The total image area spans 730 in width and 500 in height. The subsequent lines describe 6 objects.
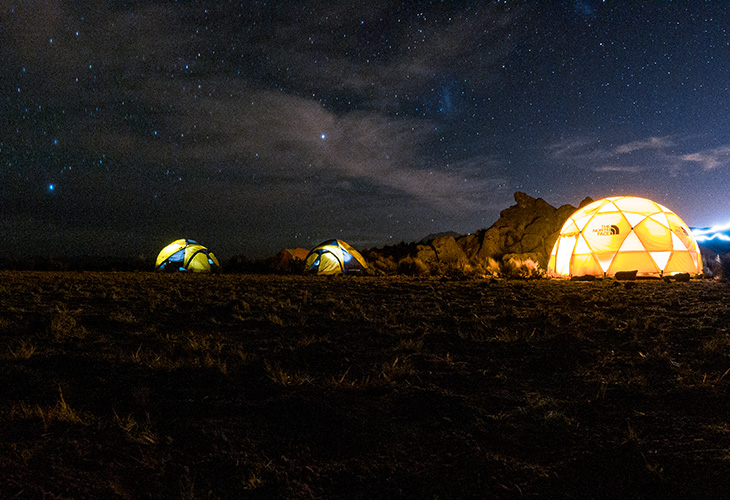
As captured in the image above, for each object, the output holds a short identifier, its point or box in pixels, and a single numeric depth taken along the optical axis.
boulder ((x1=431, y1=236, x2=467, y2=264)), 21.97
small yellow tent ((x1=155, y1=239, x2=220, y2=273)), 19.80
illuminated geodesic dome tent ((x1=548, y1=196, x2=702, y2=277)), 13.18
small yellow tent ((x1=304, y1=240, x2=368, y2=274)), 18.88
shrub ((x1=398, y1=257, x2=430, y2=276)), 18.64
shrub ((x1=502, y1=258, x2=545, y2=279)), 15.03
